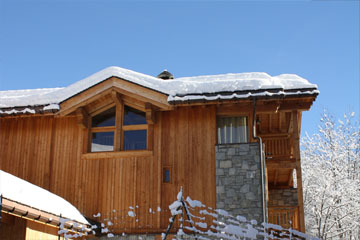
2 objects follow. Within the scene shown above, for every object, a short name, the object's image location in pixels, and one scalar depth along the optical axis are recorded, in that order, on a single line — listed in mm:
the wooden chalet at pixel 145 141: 12586
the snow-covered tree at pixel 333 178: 23062
